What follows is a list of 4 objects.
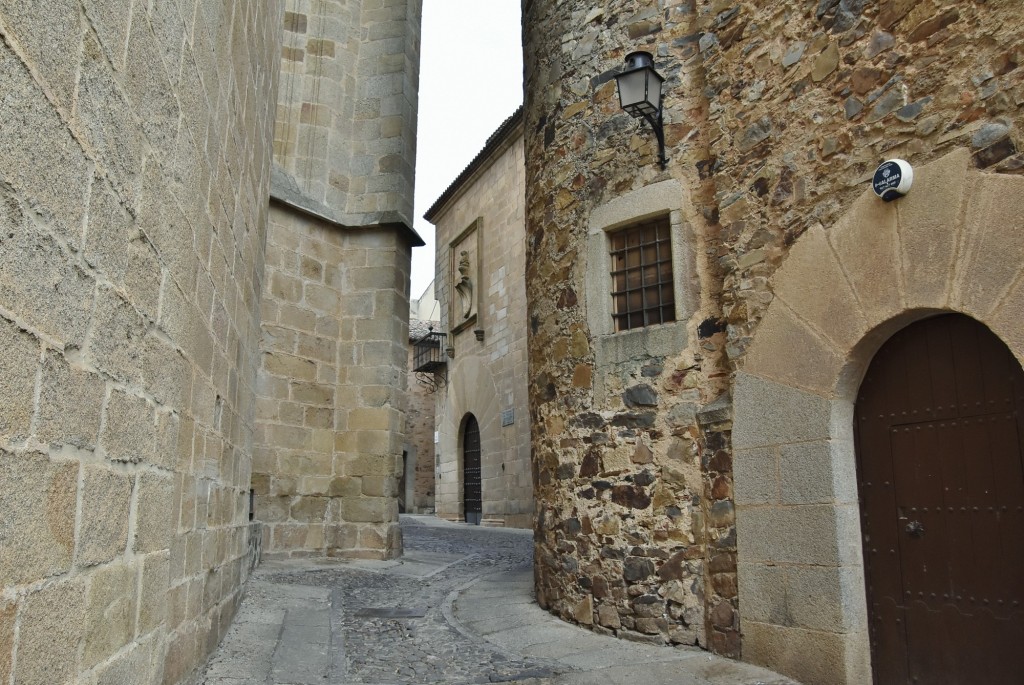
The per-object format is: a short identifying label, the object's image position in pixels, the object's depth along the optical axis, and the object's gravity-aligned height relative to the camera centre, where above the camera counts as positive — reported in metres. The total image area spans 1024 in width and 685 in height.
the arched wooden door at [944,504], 3.34 -0.11
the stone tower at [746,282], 3.53 +1.04
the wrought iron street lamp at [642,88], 4.96 +2.42
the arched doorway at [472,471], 17.59 +0.24
